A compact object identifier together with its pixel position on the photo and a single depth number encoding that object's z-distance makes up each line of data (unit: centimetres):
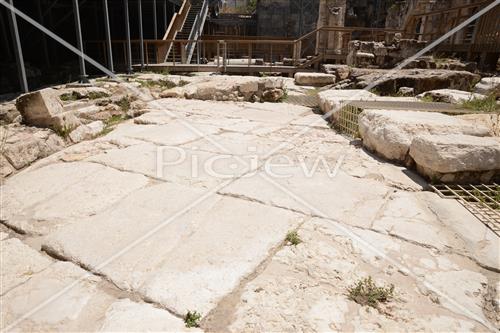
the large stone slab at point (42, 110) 408
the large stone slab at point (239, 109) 577
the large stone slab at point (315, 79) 964
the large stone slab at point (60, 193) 247
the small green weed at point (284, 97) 738
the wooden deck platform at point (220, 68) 1162
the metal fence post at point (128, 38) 969
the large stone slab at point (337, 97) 536
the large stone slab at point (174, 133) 430
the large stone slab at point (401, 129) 339
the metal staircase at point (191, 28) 1477
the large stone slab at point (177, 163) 319
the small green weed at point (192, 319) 153
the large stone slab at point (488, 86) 576
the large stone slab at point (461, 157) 286
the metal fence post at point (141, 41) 1061
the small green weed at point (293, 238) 214
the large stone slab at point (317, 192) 255
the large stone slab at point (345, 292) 154
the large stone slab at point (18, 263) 183
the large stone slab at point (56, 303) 154
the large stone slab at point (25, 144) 349
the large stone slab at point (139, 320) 150
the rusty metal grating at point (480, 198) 242
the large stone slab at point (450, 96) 520
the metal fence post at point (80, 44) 698
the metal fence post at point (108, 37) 859
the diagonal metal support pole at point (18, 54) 556
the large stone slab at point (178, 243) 177
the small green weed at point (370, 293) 166
